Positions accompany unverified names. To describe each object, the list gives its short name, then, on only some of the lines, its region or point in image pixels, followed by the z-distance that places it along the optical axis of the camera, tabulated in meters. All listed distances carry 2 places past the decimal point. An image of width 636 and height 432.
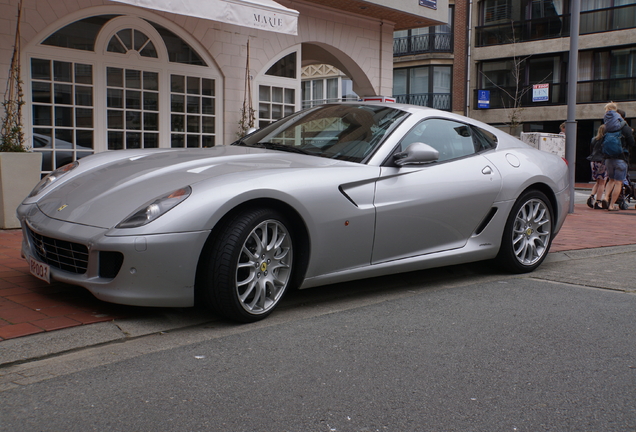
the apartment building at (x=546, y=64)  29.45
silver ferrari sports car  3.56
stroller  12.60
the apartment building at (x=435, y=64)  34.22
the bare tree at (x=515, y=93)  31.56
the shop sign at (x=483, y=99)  32.06
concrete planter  7.12
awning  7.62
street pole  11.01
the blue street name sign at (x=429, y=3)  13.08
